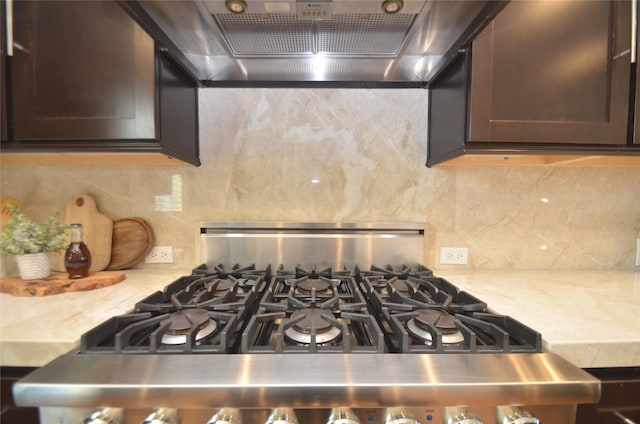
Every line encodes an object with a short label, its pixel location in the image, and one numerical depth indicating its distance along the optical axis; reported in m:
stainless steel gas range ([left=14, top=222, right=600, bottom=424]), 0.56
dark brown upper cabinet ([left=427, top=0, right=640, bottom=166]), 0.95
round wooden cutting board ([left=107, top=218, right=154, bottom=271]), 1.28
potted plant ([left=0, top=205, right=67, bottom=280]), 1.02
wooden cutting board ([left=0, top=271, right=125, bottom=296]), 0.96
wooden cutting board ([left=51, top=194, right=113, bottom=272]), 1.23
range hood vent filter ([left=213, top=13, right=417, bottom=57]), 0.89
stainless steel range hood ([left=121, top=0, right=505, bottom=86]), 0.84
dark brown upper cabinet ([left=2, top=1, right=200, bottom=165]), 0.94
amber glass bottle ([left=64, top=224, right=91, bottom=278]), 1.08
